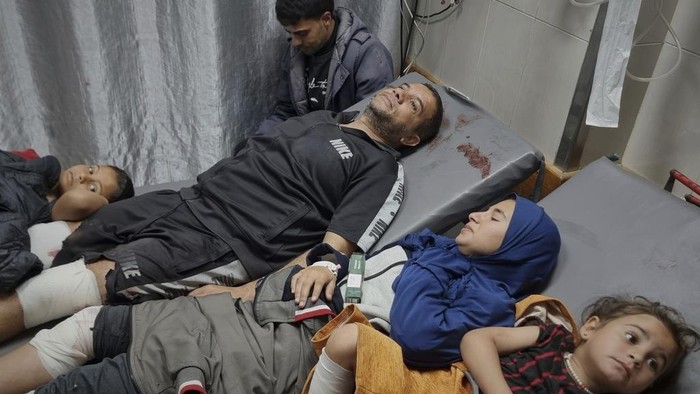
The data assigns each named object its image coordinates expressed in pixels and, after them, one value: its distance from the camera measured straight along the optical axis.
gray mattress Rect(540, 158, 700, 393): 1.15
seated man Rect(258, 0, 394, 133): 2.08
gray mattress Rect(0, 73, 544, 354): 1.56
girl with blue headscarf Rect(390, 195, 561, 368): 1.13
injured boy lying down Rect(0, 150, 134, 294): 1.31
